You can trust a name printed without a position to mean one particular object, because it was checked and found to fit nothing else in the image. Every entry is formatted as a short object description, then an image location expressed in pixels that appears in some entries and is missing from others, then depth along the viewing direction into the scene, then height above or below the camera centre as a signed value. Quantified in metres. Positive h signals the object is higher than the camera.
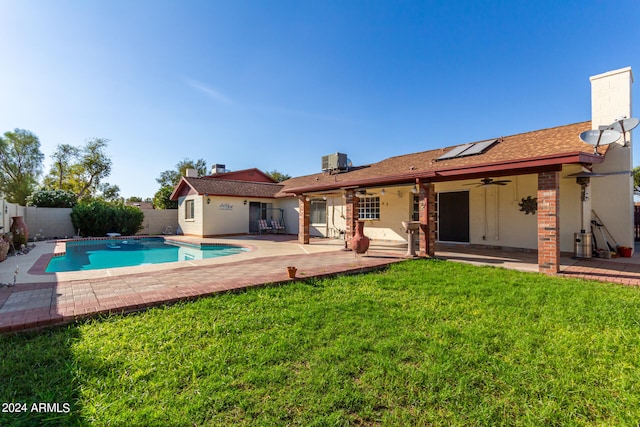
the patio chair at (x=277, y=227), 19.76 -0.84
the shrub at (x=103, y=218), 18.30 -0.19
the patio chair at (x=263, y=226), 19.34 -0.76
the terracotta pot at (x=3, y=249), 8.61 -1.02
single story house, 6.85 +0.79
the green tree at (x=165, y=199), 26.30 +1.45
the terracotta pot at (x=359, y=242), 8.32 -0.82
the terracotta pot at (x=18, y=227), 11.71 -0.47
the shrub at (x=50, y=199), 18.50 +1.06
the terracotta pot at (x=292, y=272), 5.95 -1.18
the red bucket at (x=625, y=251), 8.60 -1.13
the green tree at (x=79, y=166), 31.67 +5.43
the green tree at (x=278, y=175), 51.59 +7.14
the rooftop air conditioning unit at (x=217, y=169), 27.94 +4.49
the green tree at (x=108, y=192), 35.30 +3.01
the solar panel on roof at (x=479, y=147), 10.80 +2.59
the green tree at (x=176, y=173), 43.06 +6.34
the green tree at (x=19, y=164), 28.95 +5.48
